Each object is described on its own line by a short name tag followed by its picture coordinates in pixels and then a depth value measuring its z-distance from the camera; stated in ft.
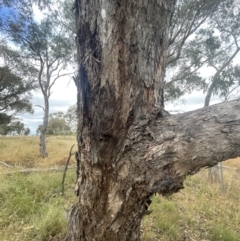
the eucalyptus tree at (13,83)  32.12
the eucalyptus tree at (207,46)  19.30
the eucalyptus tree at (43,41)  25.00
